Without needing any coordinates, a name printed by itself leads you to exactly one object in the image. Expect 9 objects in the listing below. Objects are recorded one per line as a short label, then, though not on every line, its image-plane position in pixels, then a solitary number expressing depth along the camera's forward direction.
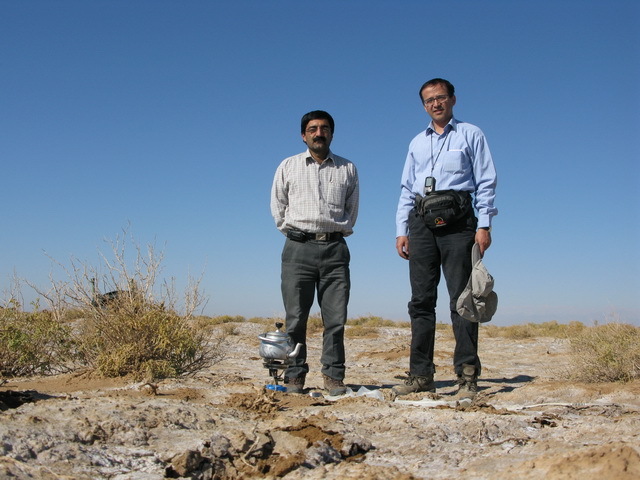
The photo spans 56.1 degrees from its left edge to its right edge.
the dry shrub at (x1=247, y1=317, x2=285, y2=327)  16.38
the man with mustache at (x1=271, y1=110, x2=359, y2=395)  4.92
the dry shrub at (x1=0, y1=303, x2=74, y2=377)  5.61
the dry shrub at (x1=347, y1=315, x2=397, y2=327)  17.37
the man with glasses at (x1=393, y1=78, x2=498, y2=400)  4.68
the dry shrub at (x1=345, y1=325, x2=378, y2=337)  13.74
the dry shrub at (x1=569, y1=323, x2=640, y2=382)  5.65
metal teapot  4.79
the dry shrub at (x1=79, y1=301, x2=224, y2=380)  5.18
